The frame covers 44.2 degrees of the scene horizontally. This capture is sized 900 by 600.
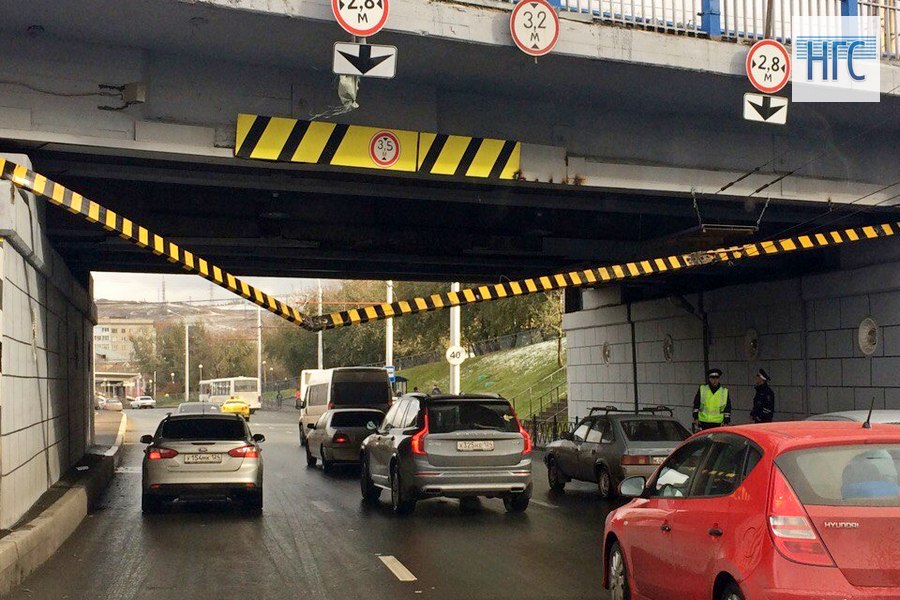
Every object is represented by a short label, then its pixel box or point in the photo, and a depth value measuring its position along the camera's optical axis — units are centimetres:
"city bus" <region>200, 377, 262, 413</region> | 8700
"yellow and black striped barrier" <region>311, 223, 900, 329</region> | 1797
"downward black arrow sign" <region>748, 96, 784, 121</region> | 1434
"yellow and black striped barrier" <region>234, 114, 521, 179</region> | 1352
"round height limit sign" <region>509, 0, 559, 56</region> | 1274
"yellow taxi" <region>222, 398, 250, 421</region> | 7606
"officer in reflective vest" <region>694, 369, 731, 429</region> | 1898
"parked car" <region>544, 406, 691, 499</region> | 1630
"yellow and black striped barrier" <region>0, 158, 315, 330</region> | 1223
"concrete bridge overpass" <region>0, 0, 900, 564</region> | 1252
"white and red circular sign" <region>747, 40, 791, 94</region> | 1402
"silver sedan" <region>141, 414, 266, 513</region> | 1577
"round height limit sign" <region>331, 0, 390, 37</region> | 1180
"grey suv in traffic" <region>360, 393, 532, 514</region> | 1487
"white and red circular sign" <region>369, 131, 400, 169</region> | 1408
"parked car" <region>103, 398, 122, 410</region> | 9538
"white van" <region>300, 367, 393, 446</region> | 3444
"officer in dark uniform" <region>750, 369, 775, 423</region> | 1962
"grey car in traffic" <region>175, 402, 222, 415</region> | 4355
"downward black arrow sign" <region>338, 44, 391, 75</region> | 1221
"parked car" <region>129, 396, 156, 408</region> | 11700
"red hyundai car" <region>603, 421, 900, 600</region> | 548
